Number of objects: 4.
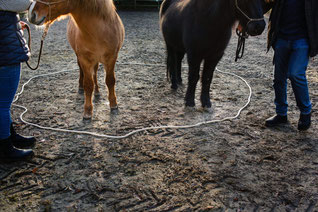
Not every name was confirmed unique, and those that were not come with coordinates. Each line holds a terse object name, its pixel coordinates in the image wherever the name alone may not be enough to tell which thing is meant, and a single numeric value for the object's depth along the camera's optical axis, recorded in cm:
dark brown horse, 285
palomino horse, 253
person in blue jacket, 208
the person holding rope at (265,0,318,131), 262
